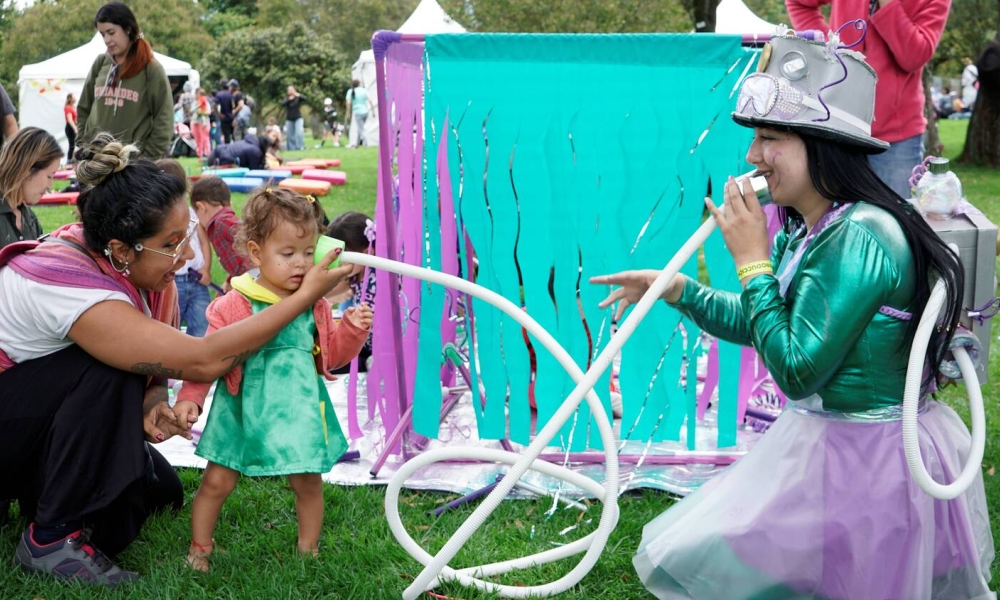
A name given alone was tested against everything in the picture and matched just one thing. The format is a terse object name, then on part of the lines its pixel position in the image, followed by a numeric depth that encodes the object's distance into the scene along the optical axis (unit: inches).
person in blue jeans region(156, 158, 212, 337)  206.1
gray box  97.8
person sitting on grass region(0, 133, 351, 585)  106.8
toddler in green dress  110.1
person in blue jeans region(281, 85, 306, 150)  918.4
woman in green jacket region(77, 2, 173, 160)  226.5
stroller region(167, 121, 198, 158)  914.7
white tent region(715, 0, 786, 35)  458.0
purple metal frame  132.2
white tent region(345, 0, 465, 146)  557.1
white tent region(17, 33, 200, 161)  863.1
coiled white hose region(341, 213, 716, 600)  92.6
